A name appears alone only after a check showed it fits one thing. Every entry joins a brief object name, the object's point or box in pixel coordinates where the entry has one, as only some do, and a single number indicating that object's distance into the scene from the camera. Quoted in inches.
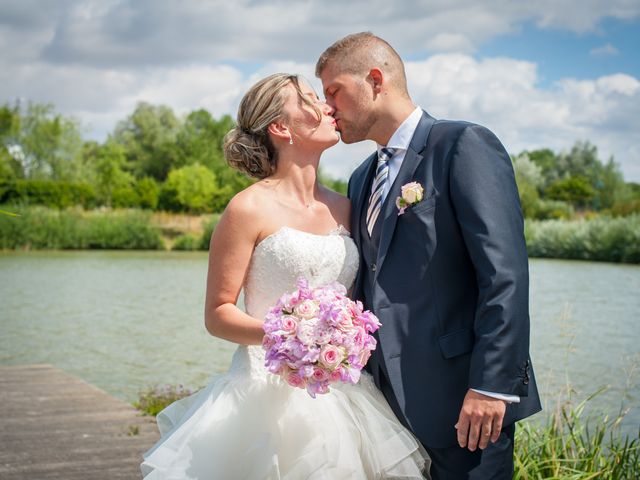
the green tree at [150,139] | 2514.8
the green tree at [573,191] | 2196.1
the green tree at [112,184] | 1851.6
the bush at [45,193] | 1541.6
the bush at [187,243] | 1432.1
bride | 107.1
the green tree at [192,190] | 1927.9
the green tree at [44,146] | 1861.5
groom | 103.0
